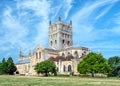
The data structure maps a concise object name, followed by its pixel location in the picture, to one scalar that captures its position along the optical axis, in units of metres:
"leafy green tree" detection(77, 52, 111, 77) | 31.31
